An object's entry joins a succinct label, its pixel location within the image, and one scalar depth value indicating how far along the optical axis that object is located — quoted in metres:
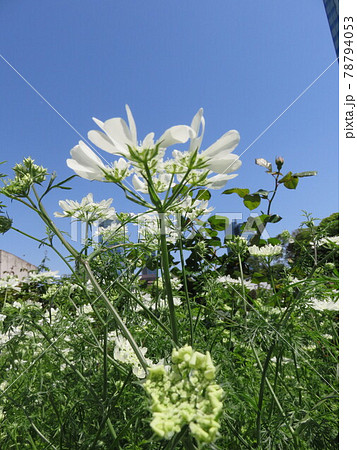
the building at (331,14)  16.16
